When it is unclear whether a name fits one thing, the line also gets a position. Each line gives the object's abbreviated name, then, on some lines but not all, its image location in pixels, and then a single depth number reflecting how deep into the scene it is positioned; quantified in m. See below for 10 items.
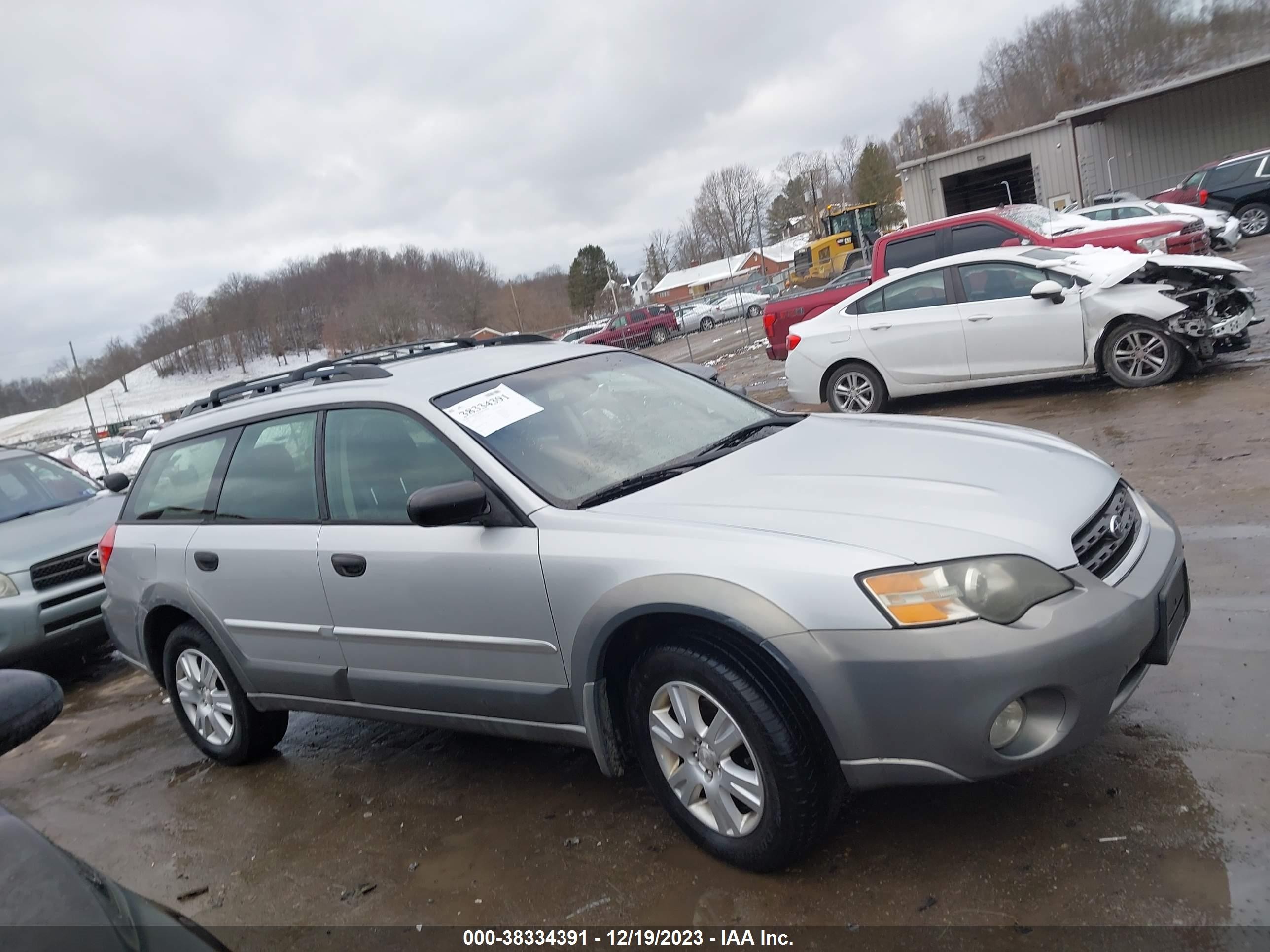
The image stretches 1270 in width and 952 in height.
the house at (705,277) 82.06
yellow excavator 37.94
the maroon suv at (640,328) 34.84
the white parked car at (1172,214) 18.81
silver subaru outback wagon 2.40
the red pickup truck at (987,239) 11.51
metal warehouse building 33.25
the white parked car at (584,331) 37.09
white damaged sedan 7.97
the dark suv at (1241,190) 21.33
